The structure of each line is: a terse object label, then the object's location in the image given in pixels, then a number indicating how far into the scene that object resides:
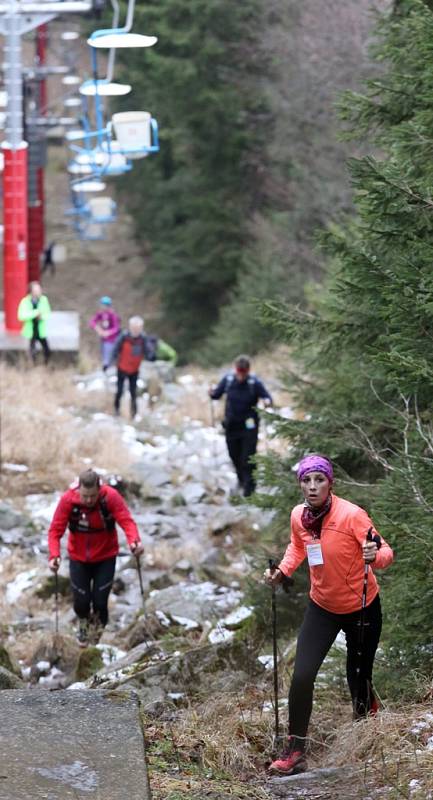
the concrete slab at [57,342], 42.34
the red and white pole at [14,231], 43.31
